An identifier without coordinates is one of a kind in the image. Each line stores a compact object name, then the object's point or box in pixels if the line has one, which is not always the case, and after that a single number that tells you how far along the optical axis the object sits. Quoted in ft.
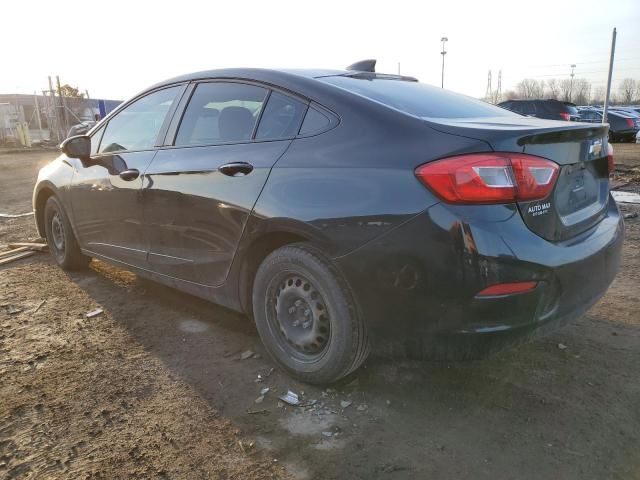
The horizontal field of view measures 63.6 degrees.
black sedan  6.91
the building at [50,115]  81.35
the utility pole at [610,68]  41.63
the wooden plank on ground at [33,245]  18.42
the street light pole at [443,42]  164.77
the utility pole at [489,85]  301.22
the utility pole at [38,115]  85.19
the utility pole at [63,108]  79.71
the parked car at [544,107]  57.26
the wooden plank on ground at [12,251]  17.77
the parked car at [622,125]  69.36
